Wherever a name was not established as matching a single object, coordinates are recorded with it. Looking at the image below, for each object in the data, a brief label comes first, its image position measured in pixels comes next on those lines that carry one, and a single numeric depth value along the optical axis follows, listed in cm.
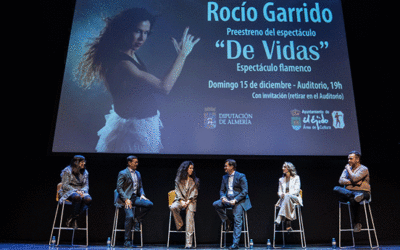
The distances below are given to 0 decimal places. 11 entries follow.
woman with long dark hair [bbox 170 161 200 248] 437
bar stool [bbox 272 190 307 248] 458
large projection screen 490
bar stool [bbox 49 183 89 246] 451
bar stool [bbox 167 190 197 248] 458
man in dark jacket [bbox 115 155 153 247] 438
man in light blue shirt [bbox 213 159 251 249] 434
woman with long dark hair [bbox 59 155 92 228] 435
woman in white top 441
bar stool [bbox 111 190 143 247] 449
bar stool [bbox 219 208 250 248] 454
